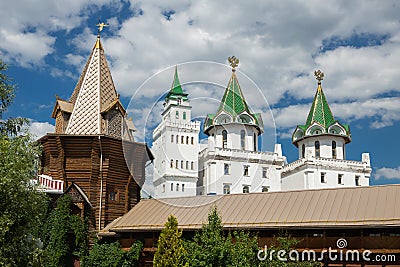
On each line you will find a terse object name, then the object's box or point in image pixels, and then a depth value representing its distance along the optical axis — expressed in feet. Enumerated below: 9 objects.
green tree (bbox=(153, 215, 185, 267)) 66.95
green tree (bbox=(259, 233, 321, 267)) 58.90
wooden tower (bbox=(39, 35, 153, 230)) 88.12
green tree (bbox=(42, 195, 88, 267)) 79.46
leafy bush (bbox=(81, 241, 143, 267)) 79.41
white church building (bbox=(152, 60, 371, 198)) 138.21
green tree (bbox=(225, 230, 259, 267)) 57.31
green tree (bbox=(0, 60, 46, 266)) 48.24
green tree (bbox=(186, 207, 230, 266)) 57.72
